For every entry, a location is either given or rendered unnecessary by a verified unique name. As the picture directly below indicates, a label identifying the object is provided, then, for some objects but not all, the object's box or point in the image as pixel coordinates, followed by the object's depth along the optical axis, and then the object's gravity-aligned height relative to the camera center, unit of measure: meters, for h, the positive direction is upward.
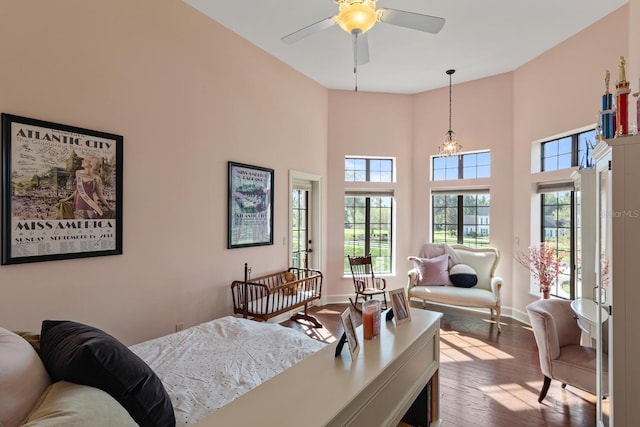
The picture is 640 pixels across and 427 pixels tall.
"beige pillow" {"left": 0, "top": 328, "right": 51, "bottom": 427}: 1.01 -0.54
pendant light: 5.00 +1.02
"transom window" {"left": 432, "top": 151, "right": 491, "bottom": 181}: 5.36 +0.81
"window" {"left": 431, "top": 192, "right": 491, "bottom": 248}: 5.37 -0.06
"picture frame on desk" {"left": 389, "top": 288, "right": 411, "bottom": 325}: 1.83 -0.51
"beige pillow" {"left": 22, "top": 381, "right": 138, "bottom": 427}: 0.92 -0.58
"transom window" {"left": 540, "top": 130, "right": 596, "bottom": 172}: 4.02 +0.83
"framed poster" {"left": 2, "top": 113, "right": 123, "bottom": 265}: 2.21 +0.16
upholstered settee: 4.61 -0.90
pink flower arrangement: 4.18 -0.63
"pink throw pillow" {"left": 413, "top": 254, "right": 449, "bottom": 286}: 5.00 -0.85
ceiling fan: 2.08 +1.33
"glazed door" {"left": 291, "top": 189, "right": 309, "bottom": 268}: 5.22 -0.21
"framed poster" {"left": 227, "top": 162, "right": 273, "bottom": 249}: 3.91 +0.10
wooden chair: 5.06 -1.08
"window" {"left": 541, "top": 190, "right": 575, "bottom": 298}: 4.23 -0.20
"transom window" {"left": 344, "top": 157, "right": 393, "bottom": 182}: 5.86 +0.80
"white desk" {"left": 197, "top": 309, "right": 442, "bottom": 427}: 0.98 -0.59
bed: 1.01 -0.60
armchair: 2.44 -1.06
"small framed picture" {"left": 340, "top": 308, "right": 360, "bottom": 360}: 1.37 -0.50
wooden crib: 3.67 -1.00
